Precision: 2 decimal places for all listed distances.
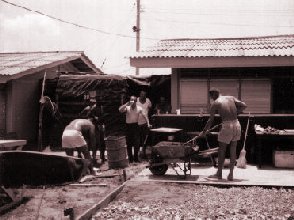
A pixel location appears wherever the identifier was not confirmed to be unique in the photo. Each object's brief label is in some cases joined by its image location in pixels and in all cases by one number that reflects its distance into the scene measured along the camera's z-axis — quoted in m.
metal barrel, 11.72
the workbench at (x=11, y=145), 8.25
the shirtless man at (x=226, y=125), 9.62
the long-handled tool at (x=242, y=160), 11.05
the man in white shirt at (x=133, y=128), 12.93
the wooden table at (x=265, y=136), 11.11
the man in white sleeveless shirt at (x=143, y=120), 13.36
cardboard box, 11.23
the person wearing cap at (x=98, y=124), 12.30
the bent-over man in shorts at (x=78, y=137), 10.12
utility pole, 27.82
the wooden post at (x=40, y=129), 15.50
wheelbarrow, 9.76
